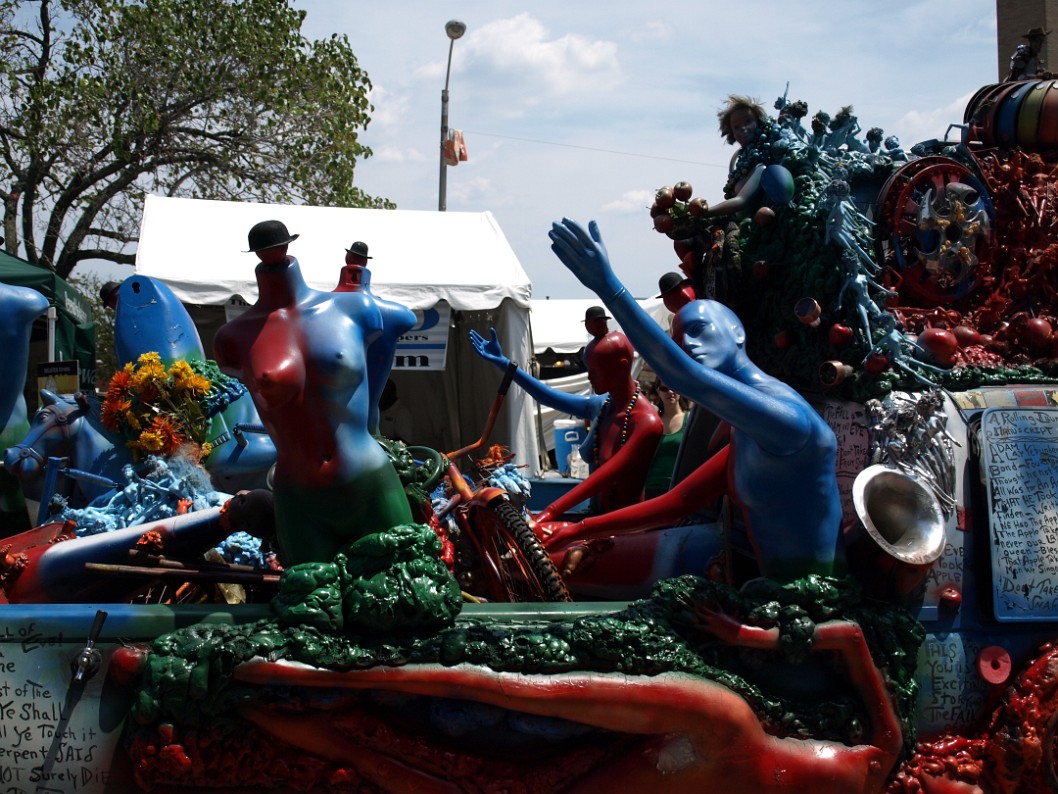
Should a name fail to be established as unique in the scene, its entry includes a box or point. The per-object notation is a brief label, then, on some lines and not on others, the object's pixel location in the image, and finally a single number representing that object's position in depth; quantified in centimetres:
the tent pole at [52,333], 905
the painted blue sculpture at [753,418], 266
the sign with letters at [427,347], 1051
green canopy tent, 920
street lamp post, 1633
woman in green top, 479
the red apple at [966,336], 341
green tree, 1436
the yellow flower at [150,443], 467
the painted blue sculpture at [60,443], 547
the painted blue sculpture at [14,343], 568
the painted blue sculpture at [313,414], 276
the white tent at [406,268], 960
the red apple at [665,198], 374
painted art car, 251
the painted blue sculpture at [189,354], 520
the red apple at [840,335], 313
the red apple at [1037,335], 347
